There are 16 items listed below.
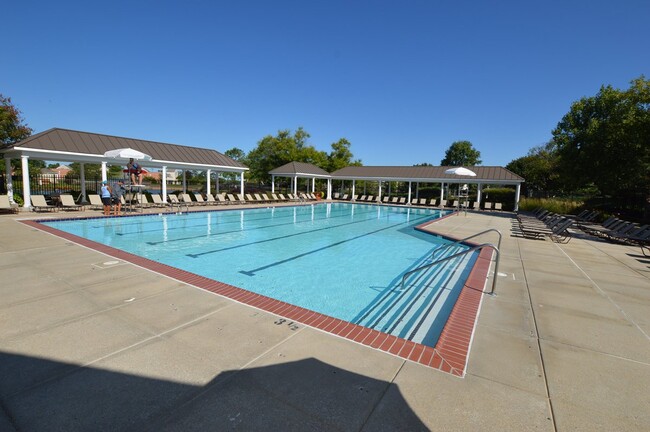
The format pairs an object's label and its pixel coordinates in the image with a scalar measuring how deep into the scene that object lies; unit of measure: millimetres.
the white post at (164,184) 18250
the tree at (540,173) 34138
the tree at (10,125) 17312
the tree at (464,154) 68500
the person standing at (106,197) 13355
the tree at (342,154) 43438
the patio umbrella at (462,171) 18344
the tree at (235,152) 73000
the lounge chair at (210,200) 20562
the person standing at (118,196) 13792
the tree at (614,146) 13016
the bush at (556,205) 20797
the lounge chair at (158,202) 17812
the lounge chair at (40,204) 13433
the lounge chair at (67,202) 14312
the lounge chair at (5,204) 12375
